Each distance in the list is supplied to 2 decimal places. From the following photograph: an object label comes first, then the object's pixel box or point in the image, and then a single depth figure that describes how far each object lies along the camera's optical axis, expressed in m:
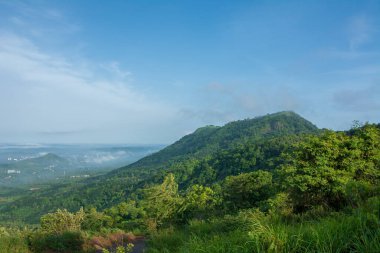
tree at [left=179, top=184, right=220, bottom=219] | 31.20
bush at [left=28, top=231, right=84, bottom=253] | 11.88
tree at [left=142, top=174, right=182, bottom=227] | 30.39
